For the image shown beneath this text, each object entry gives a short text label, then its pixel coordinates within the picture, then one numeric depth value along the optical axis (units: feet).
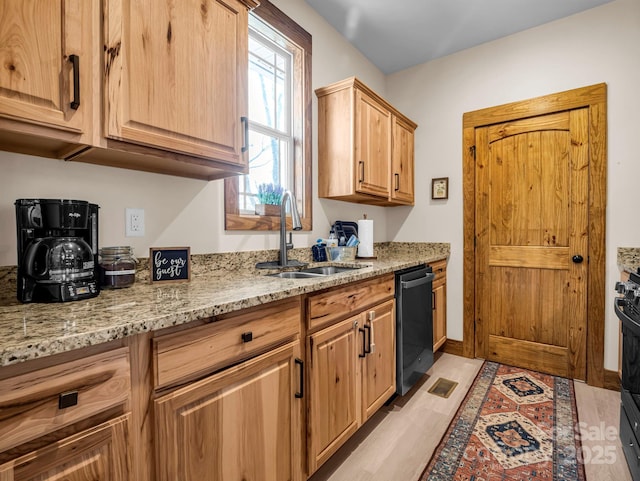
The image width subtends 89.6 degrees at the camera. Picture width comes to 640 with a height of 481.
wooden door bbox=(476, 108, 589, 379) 8.19
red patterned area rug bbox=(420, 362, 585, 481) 5.08
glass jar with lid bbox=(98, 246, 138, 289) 4.02
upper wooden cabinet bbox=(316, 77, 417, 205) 7.61
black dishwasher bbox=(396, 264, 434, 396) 6.75
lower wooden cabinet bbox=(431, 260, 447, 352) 8.99
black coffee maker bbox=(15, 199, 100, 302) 3.16
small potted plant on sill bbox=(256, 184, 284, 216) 6.65
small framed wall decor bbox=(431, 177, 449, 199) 10.00
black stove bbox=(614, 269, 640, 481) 4.56
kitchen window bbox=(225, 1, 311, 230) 6.64
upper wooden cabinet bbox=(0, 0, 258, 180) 2.85
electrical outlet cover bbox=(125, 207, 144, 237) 4.49
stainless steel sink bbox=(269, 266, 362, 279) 6.24
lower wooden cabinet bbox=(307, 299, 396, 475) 4.56
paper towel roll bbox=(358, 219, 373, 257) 8.68
